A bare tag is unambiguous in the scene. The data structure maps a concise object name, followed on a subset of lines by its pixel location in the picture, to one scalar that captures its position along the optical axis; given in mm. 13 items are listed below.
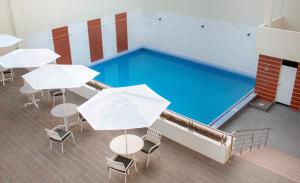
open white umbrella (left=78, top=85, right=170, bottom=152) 6738
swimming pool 14008
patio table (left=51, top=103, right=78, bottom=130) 9172
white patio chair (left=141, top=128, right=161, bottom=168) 7742
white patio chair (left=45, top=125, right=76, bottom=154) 8188
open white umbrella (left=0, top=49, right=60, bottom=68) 9766
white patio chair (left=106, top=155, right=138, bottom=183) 7035
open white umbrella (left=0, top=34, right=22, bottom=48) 11484
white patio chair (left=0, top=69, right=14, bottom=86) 12112
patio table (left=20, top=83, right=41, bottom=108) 10594
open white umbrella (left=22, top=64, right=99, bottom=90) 8398
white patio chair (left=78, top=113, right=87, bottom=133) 9272
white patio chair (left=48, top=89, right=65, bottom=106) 10775
